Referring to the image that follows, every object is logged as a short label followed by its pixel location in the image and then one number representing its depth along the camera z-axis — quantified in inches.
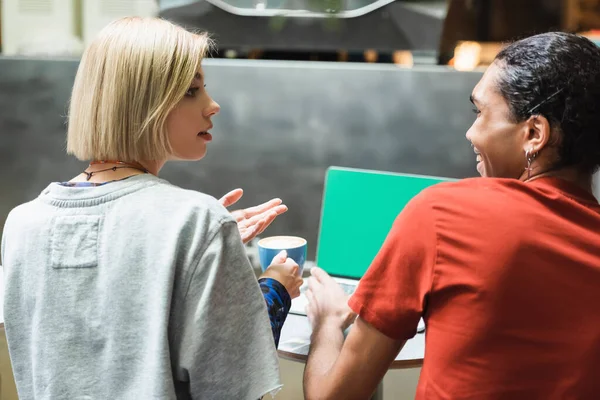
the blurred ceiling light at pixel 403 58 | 116.6
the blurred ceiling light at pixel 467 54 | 117.2
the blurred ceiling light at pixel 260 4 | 119.6
